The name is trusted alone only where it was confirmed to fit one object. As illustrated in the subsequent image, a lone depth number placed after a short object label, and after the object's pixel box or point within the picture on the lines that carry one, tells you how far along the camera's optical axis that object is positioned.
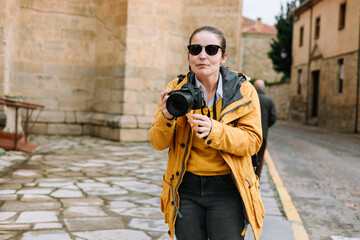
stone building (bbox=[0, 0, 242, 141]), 11.19
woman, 2.26
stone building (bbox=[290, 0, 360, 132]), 20.28
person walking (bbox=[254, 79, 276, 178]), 7.06
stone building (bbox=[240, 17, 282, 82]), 46.22
